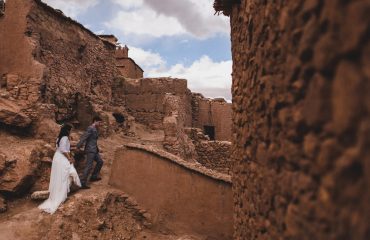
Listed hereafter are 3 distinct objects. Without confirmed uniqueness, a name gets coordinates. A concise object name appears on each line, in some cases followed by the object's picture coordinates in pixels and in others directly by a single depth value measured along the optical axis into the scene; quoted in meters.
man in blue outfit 7.54
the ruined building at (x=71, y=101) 8.09
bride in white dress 6.36
